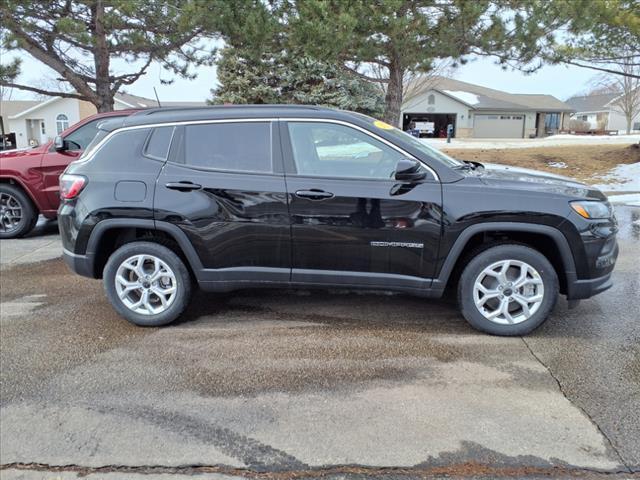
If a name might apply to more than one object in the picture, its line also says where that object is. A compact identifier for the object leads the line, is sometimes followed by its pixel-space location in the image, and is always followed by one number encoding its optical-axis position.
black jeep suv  4.11
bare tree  45.53
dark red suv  8.12
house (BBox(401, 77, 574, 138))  49.25
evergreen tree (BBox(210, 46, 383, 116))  18.30
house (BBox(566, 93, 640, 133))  62.56
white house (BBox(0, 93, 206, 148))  46.25
